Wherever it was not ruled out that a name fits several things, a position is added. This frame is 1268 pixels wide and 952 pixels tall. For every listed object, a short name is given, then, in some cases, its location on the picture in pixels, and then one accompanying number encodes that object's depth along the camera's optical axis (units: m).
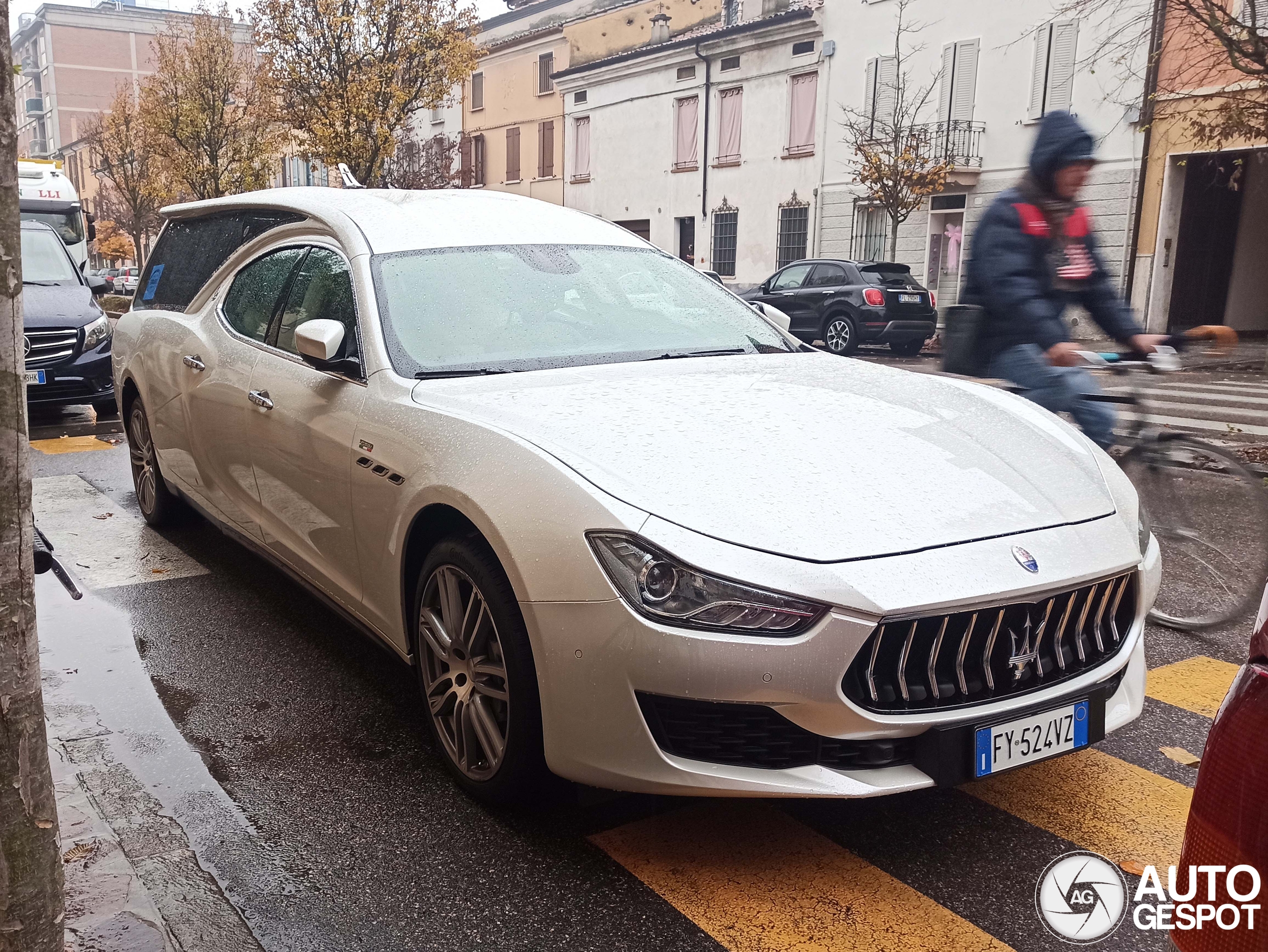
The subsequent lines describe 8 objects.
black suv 19.72
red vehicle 1.32
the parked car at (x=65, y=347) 10.31
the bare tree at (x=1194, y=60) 9.13
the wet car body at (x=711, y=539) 2.45
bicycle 4.29
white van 17.92
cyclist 4.38
